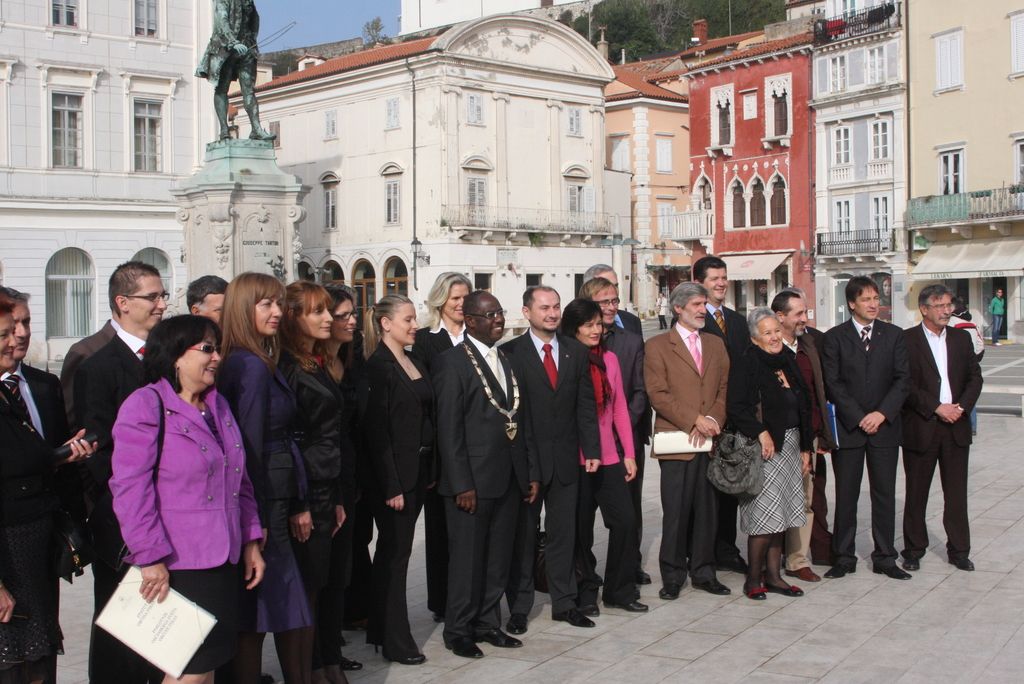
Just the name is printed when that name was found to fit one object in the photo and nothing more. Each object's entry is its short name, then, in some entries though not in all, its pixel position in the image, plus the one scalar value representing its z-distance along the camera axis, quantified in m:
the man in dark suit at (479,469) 6.77
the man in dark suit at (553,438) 7.22
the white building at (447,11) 69.25
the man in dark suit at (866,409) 8.50
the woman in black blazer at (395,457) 6.57
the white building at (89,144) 32.91
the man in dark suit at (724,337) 8.67
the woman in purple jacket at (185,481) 4.57
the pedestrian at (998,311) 38.41
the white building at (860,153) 43.69
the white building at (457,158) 45.75
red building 47.16
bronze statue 18.03
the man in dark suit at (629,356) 8.18
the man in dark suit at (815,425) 8.45
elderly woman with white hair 7.85
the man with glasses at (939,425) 8.64
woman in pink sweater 7.58
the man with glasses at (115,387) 5.33
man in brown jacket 7.93
